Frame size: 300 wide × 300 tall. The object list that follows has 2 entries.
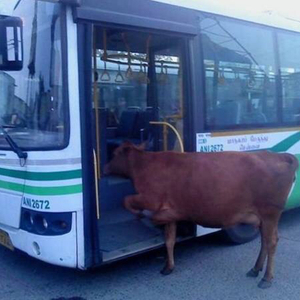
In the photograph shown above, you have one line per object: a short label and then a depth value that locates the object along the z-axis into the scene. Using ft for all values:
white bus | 13.79
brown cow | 14.99
